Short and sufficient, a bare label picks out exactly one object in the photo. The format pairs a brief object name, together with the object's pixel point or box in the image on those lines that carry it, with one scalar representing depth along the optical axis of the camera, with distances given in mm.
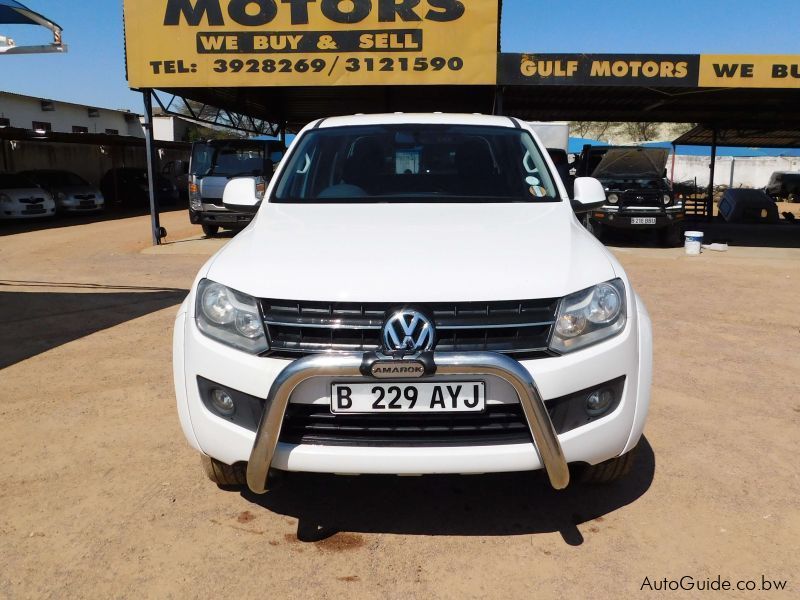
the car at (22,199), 18969
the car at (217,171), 14477
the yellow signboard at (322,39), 12078
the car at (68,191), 21281
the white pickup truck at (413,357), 2414
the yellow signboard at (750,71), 11266
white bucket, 12536
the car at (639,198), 13477
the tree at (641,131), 56344
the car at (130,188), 26766
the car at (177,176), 28694
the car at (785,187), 30203
